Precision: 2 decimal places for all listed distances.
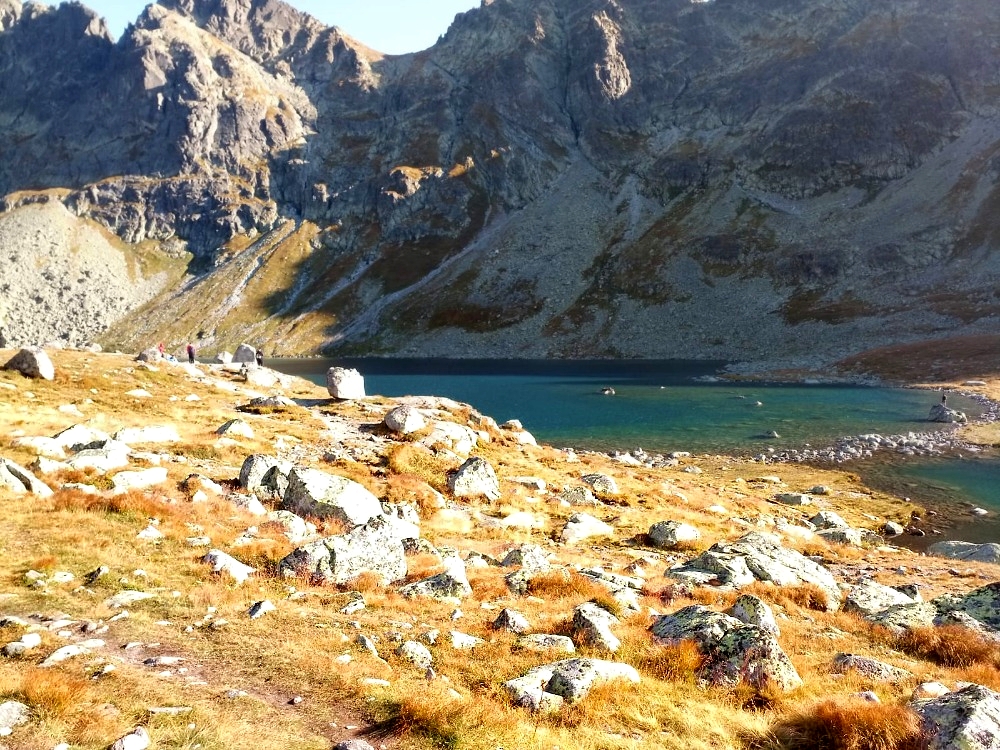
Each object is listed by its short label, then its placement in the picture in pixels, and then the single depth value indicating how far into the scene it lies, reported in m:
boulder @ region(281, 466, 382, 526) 17.95
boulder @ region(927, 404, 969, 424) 56.38
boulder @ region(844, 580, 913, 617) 14.12
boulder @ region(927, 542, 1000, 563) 22.88
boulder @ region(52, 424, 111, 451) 21.45
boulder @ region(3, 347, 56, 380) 34.88
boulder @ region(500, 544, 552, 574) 15.92
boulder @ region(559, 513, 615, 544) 21.25
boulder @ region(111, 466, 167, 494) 17.88
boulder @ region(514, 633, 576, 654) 9.93
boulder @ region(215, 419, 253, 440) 27.72
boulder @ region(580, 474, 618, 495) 29.37
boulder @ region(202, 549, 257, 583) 12.41
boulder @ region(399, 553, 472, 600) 12.67
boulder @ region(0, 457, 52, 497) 16.14
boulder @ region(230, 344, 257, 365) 70.65
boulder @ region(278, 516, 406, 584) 13.10
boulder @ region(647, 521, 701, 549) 21.34
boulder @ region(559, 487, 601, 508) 26.88
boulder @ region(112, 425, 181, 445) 24.24
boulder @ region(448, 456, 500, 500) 24.61
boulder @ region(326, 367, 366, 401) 46.94
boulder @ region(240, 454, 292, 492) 19.59
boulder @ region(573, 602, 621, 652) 10.24
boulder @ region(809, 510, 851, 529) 28.74
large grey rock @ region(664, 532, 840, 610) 15.82
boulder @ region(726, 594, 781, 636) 10.86
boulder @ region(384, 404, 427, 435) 33.38
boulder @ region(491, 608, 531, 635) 10.80
